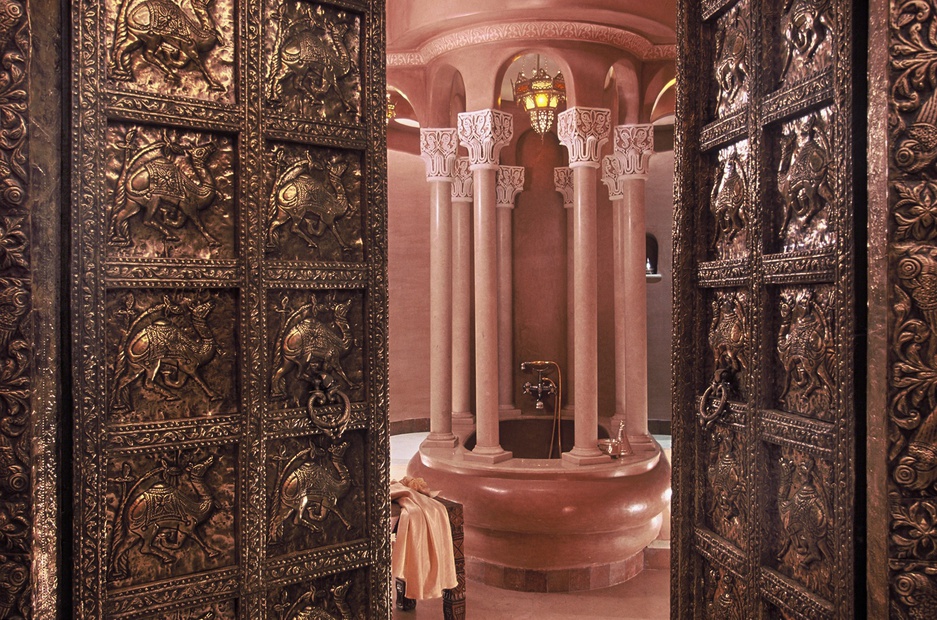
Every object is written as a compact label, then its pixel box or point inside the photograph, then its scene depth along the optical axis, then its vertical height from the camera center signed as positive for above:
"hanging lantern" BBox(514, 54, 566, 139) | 6.27 +1.71
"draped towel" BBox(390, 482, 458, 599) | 4.08 -1.28
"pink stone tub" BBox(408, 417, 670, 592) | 5.20 -1.44
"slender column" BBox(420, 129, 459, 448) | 6.29 +0.50
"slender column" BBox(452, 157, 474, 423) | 6.38 +0.02
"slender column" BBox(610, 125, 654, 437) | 6.29 +0.32
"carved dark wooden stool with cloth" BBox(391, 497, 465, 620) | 4.42 -1.52
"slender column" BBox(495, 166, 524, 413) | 7.97 +0.31
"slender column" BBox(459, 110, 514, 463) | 5.80 +0.33
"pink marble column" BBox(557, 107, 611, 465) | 5.69 +0.34
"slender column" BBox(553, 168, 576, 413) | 8.28 +0.43
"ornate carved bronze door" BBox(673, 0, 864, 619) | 1.61 -0.01
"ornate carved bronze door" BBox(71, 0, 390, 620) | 1.62 +0.00
